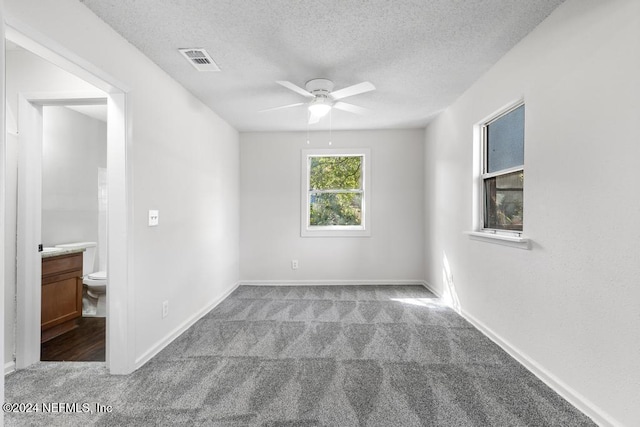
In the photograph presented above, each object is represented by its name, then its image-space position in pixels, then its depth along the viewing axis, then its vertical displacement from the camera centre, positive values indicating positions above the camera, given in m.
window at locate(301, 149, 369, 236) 4.82 +0.32
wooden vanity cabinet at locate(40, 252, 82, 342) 2.80 -0.83
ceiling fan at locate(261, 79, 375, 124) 2.69 +1.12
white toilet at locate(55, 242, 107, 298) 3.32 -0.72
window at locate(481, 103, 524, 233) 2.45 +0.36
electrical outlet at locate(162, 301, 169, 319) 2.62 -0.86
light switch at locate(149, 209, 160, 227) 2.44 -0.05
